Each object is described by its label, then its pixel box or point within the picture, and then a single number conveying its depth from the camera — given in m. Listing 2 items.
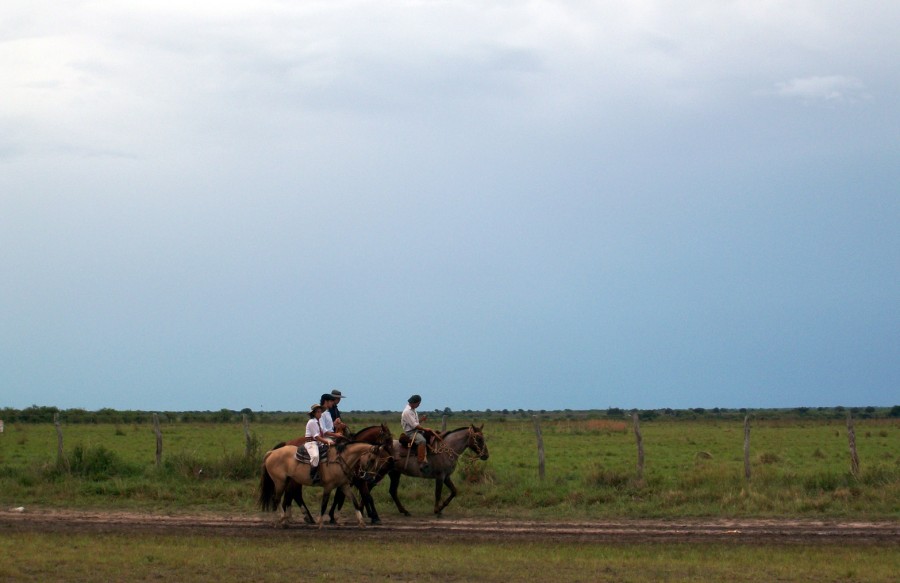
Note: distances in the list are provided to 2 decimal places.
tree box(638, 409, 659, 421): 101.25
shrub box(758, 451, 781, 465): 33.25
